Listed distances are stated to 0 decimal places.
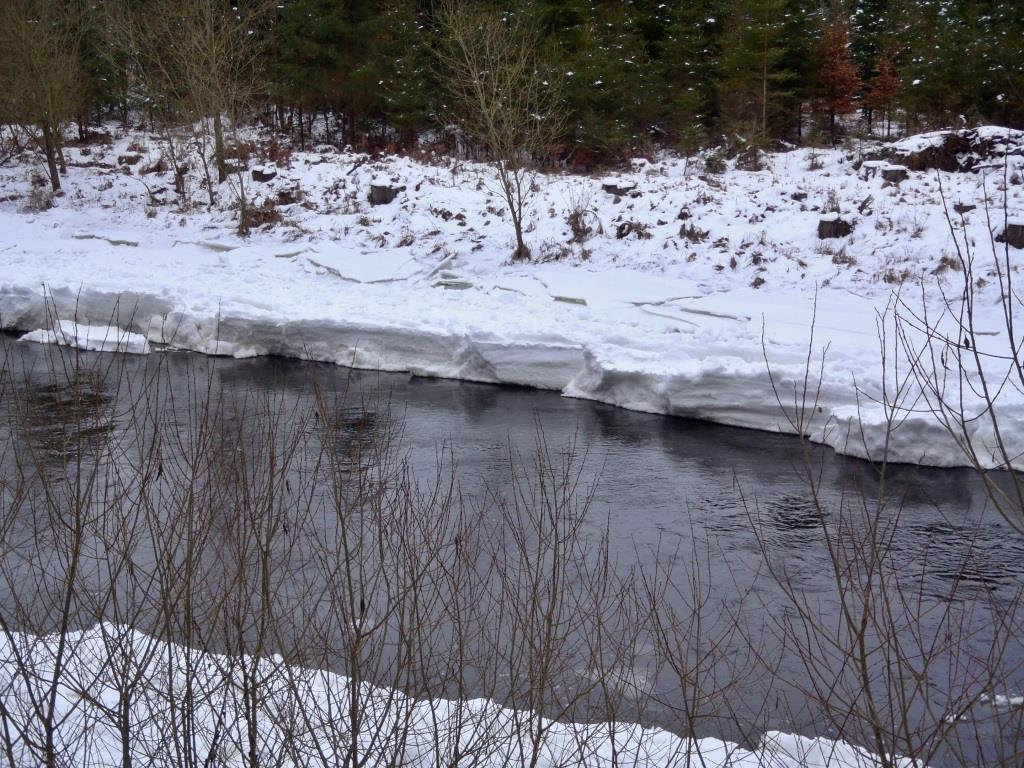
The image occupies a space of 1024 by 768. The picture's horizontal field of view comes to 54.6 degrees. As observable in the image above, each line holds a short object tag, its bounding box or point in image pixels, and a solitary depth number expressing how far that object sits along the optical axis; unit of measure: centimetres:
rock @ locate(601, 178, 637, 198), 2475
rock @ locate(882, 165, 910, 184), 2261
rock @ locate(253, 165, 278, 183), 2867
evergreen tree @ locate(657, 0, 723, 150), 3002
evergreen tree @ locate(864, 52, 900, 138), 2969
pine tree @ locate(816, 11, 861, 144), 3014
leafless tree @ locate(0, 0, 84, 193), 2848
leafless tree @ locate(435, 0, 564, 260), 2128
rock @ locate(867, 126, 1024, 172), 2241
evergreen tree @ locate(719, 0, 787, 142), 2794
